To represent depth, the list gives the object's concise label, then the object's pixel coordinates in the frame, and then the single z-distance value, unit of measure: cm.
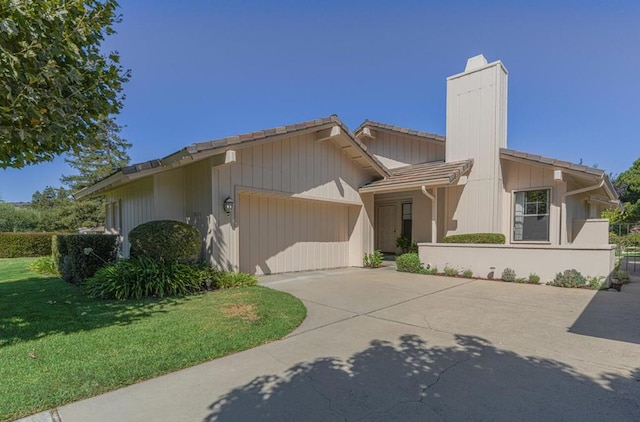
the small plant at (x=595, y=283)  756
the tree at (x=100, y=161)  2947
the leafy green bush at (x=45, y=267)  1060
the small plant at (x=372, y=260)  1192
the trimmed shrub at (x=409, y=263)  1065
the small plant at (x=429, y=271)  1035
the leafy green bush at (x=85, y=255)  819
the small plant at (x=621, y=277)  862
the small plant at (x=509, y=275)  884
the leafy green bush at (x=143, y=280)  650
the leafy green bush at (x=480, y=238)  1001
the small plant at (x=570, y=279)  782
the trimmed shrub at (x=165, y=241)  718
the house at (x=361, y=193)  830
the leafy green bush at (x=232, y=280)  762
